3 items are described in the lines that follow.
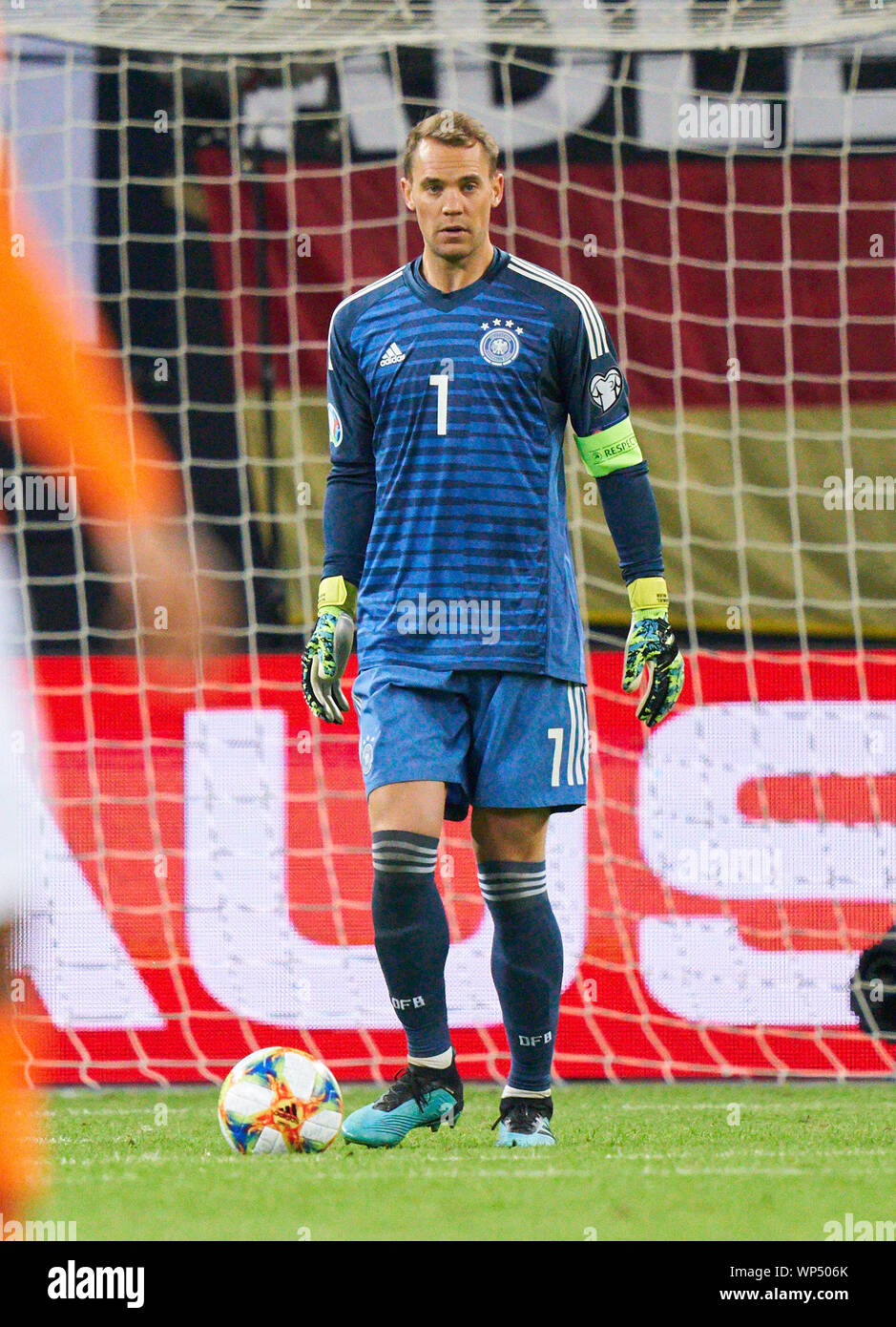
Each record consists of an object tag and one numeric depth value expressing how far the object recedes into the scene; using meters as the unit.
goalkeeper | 7.32
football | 7.41
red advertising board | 10.62
